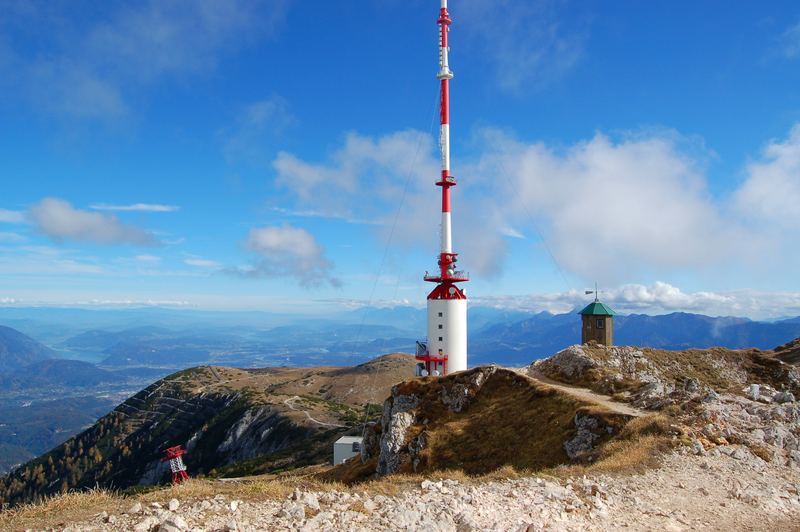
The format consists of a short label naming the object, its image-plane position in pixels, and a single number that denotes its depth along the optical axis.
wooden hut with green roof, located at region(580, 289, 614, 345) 56.91
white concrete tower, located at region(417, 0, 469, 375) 51.16
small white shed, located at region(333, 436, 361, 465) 63.31
